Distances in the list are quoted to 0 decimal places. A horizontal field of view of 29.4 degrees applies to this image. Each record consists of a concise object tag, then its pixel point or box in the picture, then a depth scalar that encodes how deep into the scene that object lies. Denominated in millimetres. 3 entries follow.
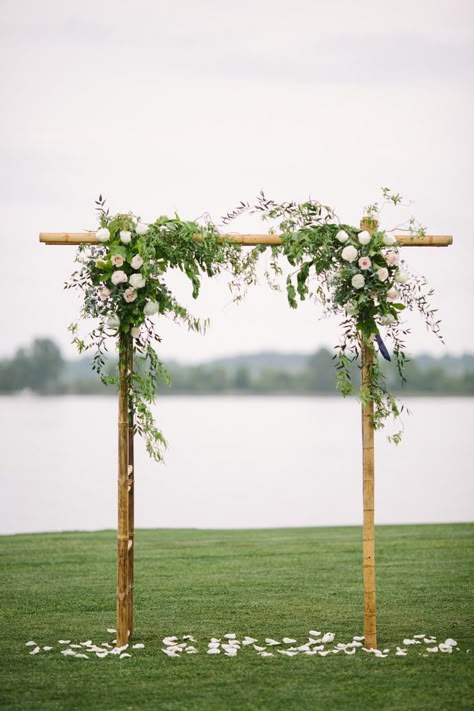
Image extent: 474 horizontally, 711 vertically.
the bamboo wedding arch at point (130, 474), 5871
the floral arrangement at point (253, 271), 5913
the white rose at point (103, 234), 5949
